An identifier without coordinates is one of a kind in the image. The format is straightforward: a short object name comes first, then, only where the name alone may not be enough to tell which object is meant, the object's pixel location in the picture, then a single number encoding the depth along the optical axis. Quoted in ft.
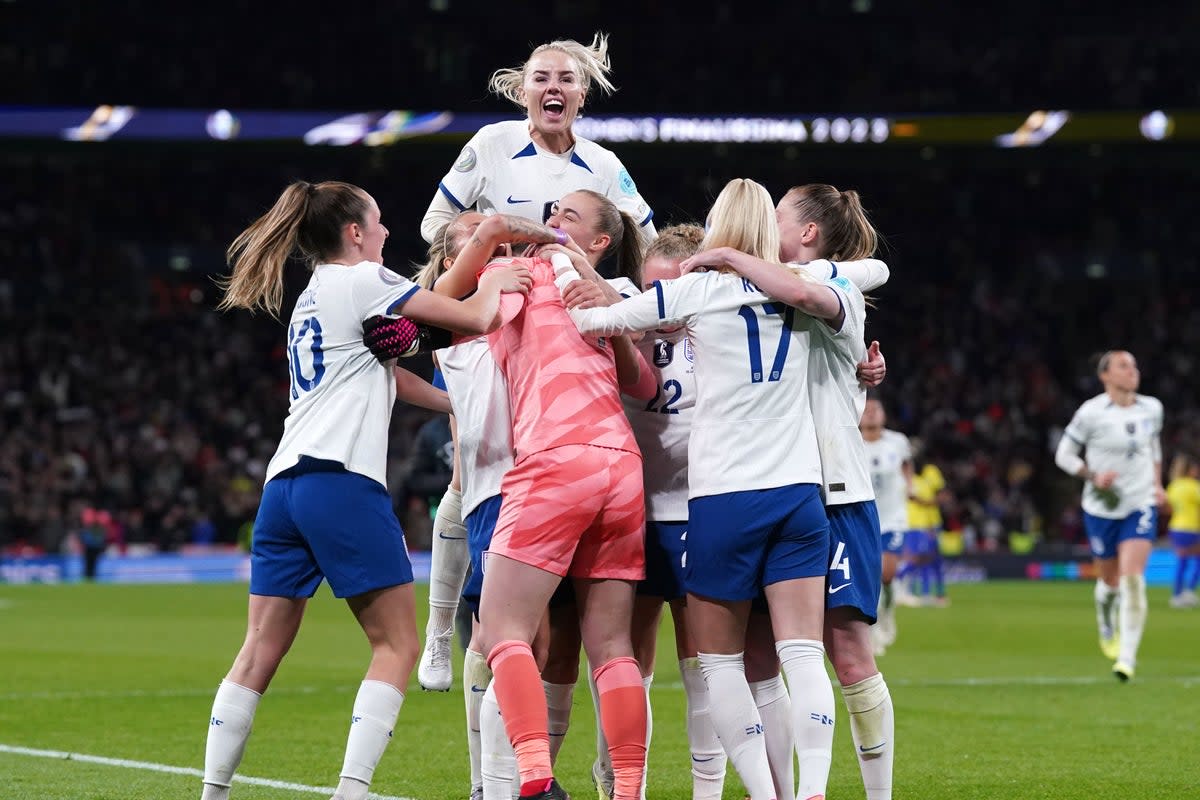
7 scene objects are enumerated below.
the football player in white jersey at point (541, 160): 46.29
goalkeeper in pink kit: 36.09
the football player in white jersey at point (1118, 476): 84.58
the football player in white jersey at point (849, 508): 38.29
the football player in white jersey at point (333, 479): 37.11
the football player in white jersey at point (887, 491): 96.84
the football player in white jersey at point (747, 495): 36.63
